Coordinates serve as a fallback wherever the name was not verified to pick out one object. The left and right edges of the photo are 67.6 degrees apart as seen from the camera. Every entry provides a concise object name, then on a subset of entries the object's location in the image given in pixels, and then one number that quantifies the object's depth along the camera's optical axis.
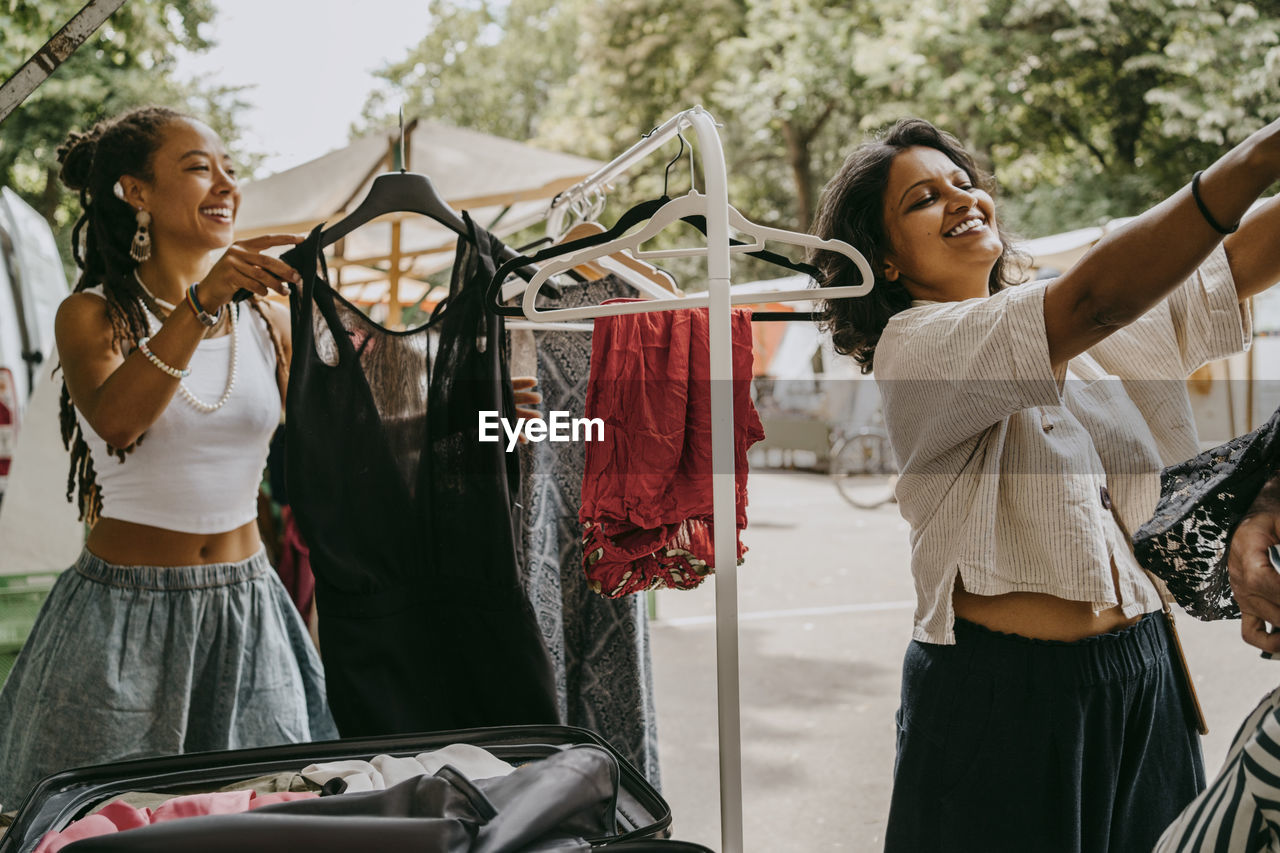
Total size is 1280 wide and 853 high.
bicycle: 11.01
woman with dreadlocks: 1.90
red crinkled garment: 1.67
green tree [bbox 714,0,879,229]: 12.94
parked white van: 4.31
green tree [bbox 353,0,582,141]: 26.59
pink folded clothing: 1.12
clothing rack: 1.28
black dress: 1.68
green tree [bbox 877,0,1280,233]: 11.05
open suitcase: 1.30
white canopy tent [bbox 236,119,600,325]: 4.99
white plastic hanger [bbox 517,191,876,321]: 1.46
